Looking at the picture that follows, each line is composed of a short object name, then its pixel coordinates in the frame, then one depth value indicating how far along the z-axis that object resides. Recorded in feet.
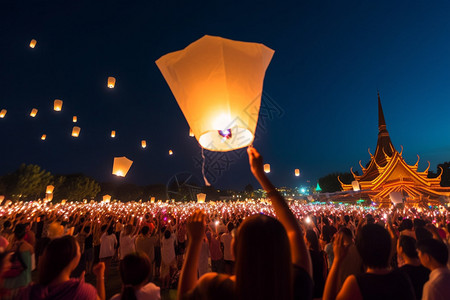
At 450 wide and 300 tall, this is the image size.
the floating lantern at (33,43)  34.96
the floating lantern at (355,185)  68.69
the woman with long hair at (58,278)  5.35
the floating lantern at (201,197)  57.05
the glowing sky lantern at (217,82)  5.84
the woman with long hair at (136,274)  6.52
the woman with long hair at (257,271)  3.25
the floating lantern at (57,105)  39.11
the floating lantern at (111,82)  36.58
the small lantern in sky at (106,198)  71.38
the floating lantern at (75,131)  44.56
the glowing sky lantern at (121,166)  23.48
